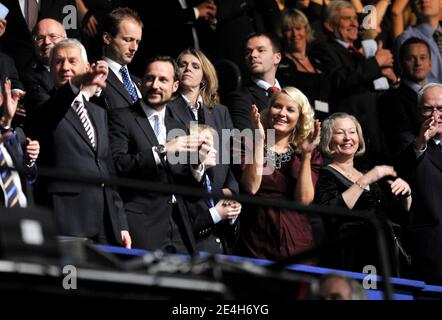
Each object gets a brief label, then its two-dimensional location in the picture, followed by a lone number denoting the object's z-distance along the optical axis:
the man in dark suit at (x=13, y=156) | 14.77
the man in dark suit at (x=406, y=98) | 21.77
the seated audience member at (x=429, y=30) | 24.31
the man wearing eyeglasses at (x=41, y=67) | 16.50
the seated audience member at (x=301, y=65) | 21.87
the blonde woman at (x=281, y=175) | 17.12
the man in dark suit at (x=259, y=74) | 19.72
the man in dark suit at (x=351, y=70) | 22.50
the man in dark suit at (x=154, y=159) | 15.95
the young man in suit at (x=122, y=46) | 17.62
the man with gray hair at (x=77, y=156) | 15.30
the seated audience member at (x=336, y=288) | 11.25
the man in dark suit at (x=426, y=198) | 18.44
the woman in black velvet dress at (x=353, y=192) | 17.42
